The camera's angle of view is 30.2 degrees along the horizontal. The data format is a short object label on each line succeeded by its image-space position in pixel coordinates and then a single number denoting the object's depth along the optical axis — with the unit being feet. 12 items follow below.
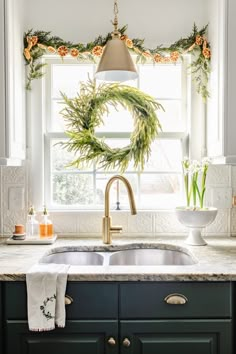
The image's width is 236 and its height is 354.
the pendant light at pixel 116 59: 7.25
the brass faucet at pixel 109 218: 7.96
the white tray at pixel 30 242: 7.88
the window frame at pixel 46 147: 8.75
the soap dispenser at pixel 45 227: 8.23
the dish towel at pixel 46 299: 5.83
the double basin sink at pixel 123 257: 7.66
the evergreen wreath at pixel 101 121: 8.66
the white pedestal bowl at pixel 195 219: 7.68
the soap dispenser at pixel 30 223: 8.27
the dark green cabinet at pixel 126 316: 6.05
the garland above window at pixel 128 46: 8.53
